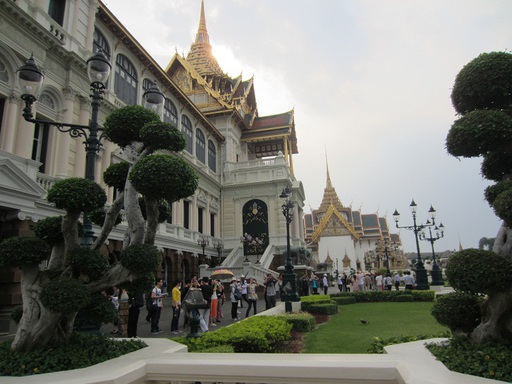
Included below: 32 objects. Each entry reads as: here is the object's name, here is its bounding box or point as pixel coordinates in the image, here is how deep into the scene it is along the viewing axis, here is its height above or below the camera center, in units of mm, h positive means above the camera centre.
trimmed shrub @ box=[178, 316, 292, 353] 6480 -1076
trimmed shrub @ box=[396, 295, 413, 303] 20109 -1282
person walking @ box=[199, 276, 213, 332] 9758 -556
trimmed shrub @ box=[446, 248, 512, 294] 4328 -10
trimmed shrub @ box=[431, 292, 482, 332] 4941 -519
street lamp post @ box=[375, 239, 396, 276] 57531 +4603
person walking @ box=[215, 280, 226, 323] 13060 -718
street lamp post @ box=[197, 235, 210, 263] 24084 +2566
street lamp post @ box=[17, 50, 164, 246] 6530 +3429
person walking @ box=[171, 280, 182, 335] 10492 -803
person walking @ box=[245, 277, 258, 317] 13738 -533
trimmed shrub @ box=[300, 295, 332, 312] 14898 -965
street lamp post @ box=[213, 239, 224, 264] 27038 +2536
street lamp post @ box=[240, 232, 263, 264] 29797 +2892
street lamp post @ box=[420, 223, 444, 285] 25786 +182
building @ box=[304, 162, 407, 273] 55688 +5589
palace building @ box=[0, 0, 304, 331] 11836 +7649
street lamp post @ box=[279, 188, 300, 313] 14841 -180
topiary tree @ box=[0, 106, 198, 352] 4863 +461
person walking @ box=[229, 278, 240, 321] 13047 -744
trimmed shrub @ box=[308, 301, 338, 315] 14461 -1222
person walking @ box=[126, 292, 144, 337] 9109 -746
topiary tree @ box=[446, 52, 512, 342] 4469 +1714
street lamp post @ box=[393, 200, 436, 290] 22859 +720
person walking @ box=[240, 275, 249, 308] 14695 -425
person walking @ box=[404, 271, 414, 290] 23281 -471
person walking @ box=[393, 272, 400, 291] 24953 -458
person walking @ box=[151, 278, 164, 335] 10312 -812
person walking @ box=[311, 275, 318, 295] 22155 -481
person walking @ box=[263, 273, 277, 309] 13984 -471
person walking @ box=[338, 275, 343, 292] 26266 -495
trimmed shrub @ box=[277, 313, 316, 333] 10766 -1281
